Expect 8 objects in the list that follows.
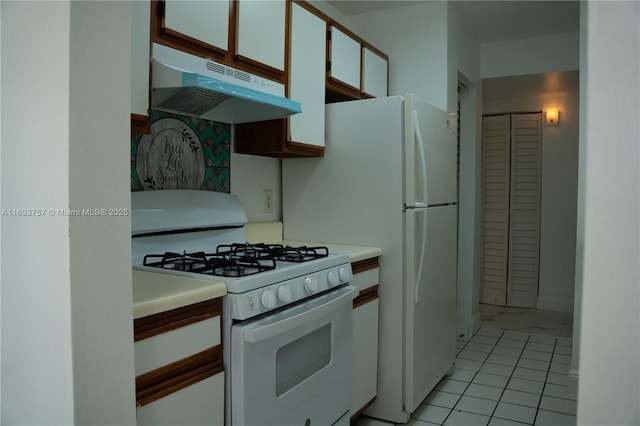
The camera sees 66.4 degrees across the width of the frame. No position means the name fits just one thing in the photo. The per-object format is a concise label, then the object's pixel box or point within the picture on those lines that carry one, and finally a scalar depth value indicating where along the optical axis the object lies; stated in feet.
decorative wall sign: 6.40
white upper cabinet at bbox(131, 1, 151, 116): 4.98
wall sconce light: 15.53
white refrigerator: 7.84
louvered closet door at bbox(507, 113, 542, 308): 15.83
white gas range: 4.83
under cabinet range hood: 5.31
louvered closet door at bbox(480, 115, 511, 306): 16.08
